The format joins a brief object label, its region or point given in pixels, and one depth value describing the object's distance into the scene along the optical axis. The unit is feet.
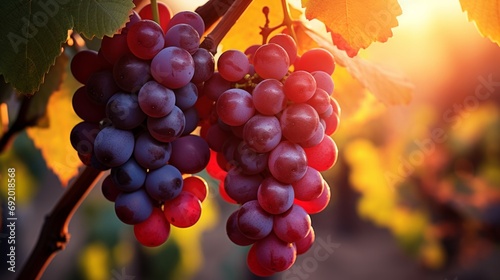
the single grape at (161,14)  2.08
